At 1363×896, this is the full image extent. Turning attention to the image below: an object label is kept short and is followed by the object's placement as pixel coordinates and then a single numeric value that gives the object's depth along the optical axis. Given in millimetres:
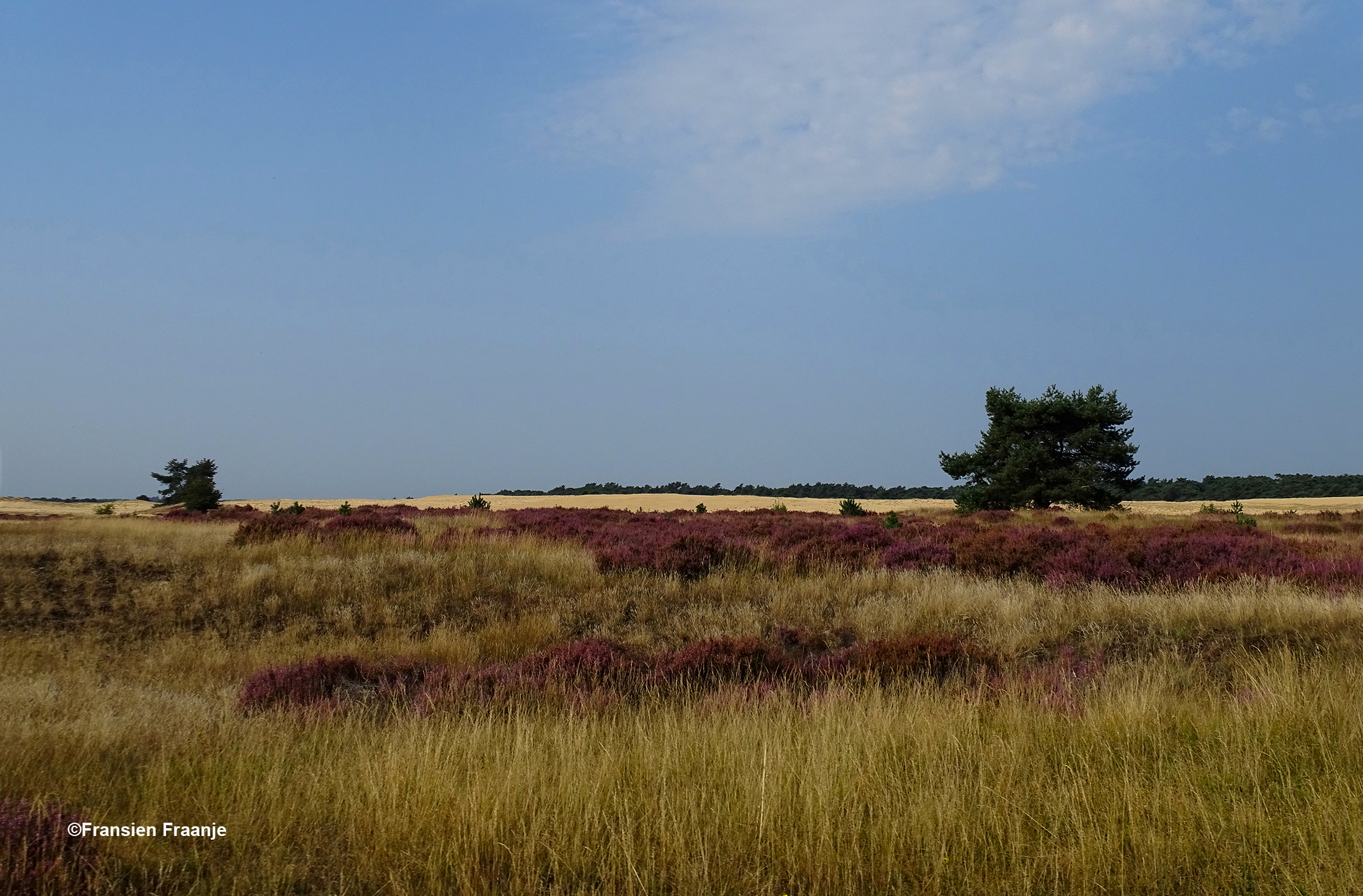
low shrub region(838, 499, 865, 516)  32594
